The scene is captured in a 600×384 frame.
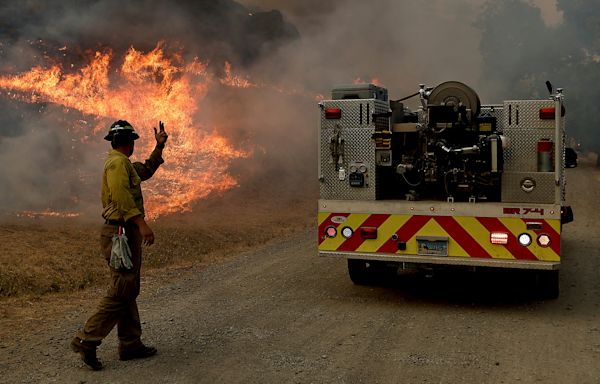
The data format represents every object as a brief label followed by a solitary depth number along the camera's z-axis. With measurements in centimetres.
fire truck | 696
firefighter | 529
